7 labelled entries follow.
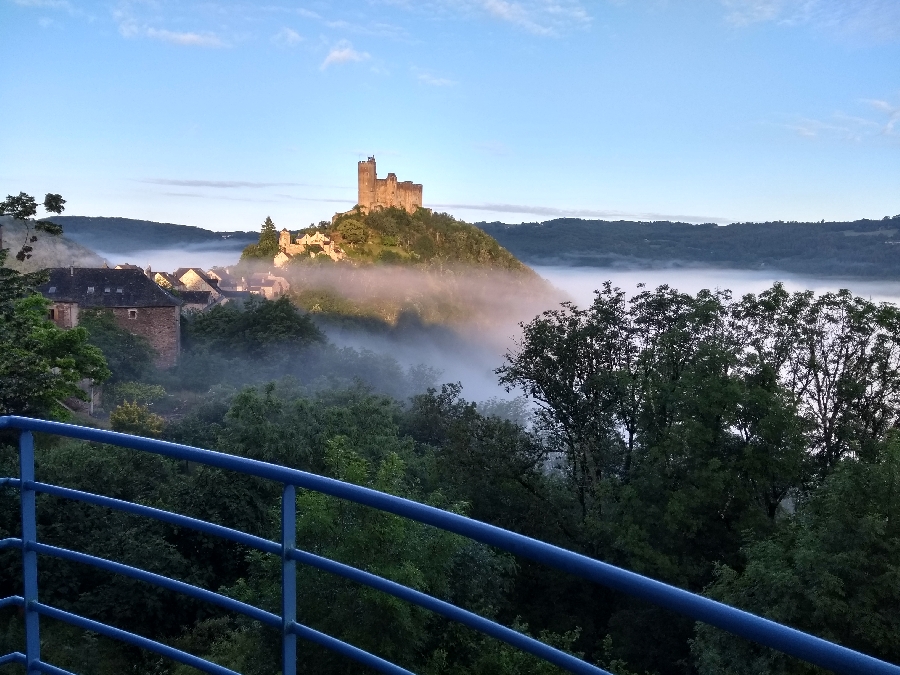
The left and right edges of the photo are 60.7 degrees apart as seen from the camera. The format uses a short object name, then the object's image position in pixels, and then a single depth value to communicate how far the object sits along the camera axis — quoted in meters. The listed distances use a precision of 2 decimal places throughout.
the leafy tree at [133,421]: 29.77
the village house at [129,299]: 49.56
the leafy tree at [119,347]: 42.59
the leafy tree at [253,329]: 51.33
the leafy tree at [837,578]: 12.07
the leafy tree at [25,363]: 16.59
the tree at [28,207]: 16.56
